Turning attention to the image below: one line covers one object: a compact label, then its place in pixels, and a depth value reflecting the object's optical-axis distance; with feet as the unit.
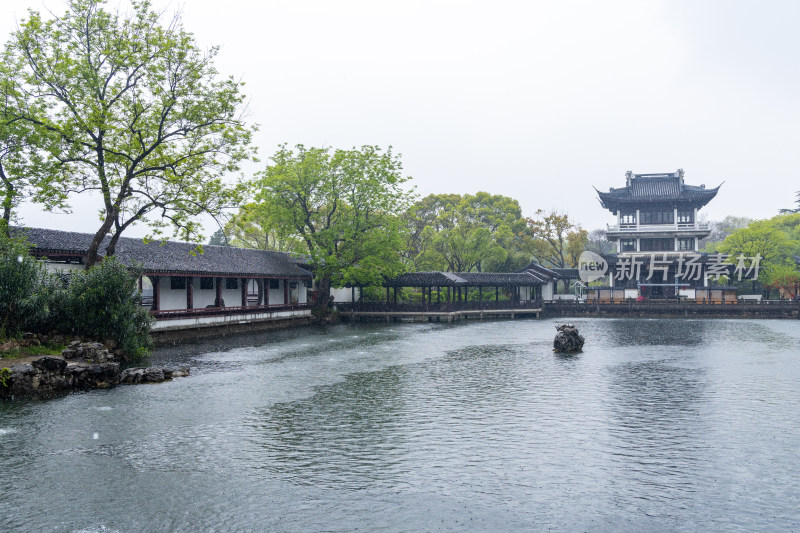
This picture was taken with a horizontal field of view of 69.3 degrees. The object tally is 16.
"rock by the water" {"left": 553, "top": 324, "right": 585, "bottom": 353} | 98.58
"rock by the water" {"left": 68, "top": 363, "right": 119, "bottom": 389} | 65.62
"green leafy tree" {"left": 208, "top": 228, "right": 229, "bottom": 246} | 282.05
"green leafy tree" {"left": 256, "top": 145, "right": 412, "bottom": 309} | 154.71
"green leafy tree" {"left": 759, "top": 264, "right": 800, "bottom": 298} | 183.73
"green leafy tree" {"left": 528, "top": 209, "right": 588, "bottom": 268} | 236.02
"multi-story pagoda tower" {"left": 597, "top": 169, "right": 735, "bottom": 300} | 200.64
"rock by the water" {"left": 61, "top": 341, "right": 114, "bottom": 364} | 70.08
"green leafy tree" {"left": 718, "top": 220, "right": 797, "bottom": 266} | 189.37
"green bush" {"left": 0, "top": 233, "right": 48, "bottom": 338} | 70.37
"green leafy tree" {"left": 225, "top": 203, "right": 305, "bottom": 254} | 221.05
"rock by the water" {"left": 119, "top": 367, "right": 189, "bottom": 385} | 68.33
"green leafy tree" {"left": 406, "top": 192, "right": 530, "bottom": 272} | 212.23
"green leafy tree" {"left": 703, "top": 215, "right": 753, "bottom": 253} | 372.25
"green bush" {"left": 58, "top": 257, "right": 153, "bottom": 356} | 77.56
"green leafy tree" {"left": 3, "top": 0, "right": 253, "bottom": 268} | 85.71
